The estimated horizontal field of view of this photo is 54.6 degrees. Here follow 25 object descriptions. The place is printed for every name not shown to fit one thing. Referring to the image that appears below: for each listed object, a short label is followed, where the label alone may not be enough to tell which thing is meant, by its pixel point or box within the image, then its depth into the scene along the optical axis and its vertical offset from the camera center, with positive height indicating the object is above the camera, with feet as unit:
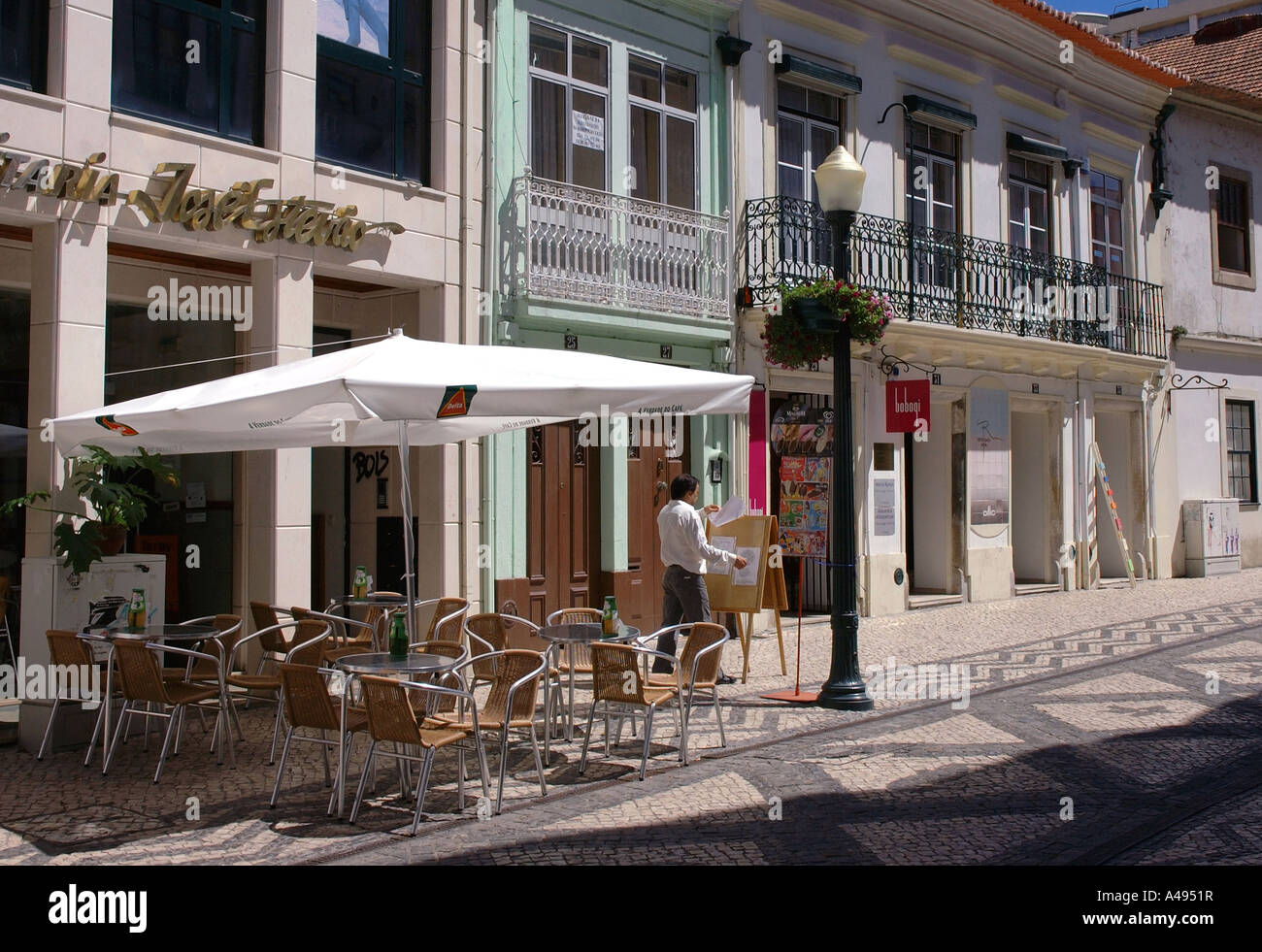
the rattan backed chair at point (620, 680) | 23.65 -2.80
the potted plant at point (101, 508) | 26.48 +0.73
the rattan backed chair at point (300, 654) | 25.12 -2.38
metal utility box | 70.69 -0.17
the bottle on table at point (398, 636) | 22.07 -1.76
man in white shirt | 32.53 -0.45
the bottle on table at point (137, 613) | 25.93 -1.55
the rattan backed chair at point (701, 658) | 25.21 -2.51
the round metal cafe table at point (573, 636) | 25.86 -2.10
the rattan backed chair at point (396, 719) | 19.81 -2.95
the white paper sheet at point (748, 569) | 34.40 -0.89
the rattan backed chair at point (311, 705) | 21.14 -2.89
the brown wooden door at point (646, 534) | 43.55 +0.14
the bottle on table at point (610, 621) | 25.84 -1.77
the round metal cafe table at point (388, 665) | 21.03 -2.24
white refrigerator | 26.55 -1.46
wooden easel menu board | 34.24 -1.14
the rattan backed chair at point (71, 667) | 24.61 -2.58
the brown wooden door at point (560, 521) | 40.68 +0.57
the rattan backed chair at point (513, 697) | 21.72 -2.88
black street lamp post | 30.71 +1.63
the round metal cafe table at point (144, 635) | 24.62 -1.96
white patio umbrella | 20.38 +2.59
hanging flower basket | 39.32 +6.92
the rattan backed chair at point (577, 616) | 29.37 -1.91
